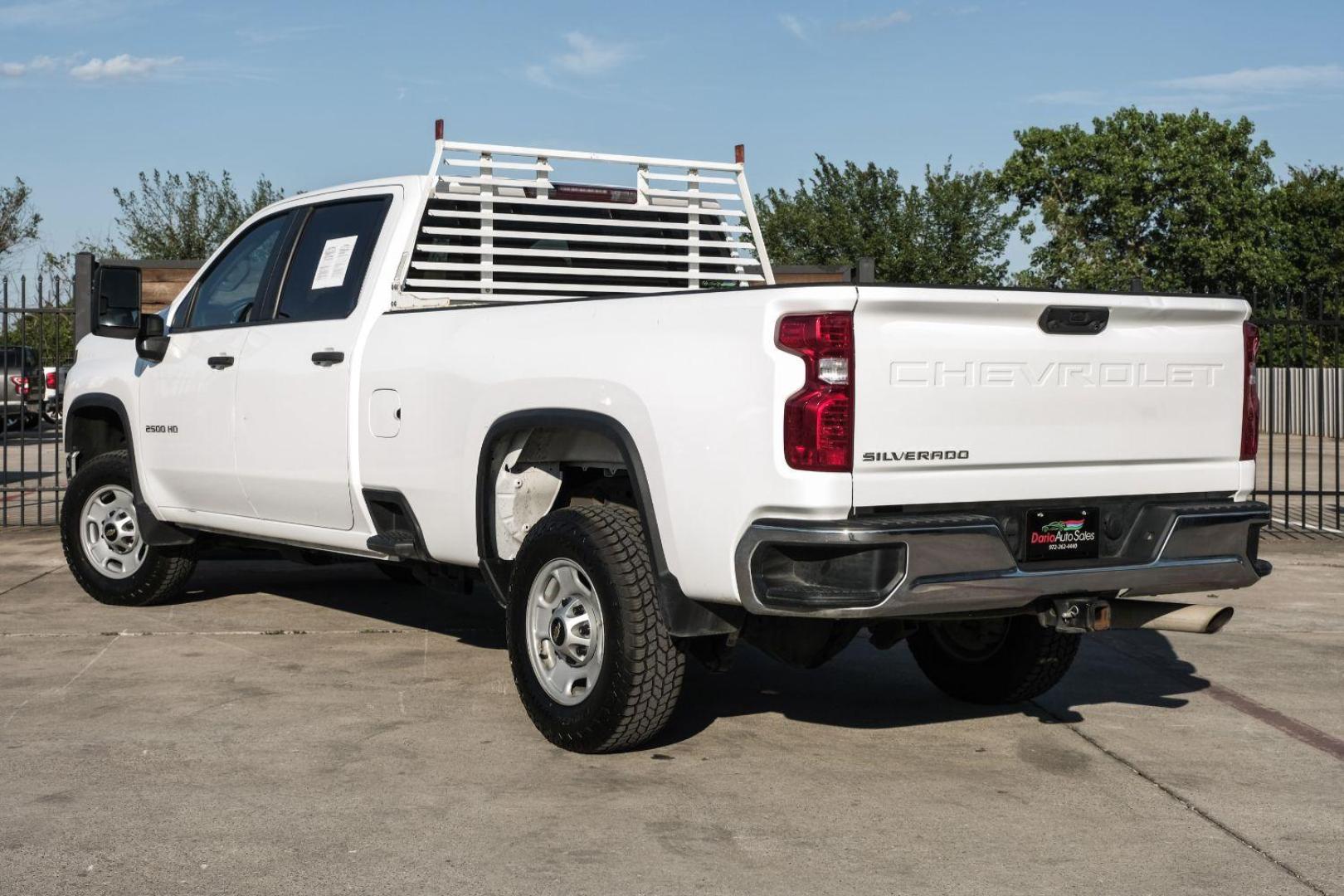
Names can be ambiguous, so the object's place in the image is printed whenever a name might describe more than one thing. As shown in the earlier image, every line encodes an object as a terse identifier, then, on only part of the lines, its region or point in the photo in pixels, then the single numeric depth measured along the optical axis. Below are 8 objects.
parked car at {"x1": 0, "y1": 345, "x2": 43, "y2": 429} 28.20
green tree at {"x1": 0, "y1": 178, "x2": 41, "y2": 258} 40.91
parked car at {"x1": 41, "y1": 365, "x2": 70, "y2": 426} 27.08
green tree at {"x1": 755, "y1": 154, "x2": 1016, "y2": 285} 50.38
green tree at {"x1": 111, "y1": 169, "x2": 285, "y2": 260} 38.22
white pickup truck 4.86
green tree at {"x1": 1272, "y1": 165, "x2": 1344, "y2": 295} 54.81
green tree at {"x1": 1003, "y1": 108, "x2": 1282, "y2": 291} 56.72
